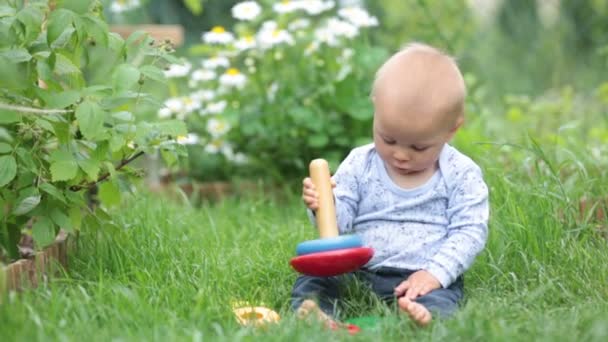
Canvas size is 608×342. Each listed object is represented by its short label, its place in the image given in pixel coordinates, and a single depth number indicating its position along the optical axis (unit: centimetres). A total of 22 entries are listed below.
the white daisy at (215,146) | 495
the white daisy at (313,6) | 473
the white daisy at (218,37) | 473
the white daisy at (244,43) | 477
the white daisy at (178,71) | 491
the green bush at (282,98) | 466
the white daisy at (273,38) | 467
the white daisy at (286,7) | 478
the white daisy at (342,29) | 468
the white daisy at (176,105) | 488
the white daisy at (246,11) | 479
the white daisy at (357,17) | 476
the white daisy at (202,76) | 493
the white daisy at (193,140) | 468
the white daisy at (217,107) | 478
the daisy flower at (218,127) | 485
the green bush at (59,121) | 261
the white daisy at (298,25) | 488
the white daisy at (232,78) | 470
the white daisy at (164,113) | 489
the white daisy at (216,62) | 483
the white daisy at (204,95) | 492
